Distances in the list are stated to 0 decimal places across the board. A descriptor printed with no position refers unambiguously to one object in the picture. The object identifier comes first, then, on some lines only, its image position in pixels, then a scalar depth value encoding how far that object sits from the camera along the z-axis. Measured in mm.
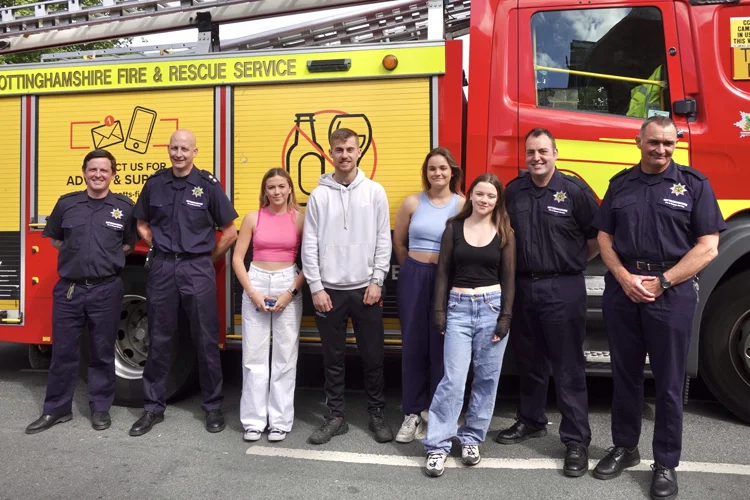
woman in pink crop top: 3984
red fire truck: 3922
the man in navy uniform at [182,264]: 4113
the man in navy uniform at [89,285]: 4172
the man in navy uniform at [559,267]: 3477
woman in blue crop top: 3691
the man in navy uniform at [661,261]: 3121
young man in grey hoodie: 3812
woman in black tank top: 3422
